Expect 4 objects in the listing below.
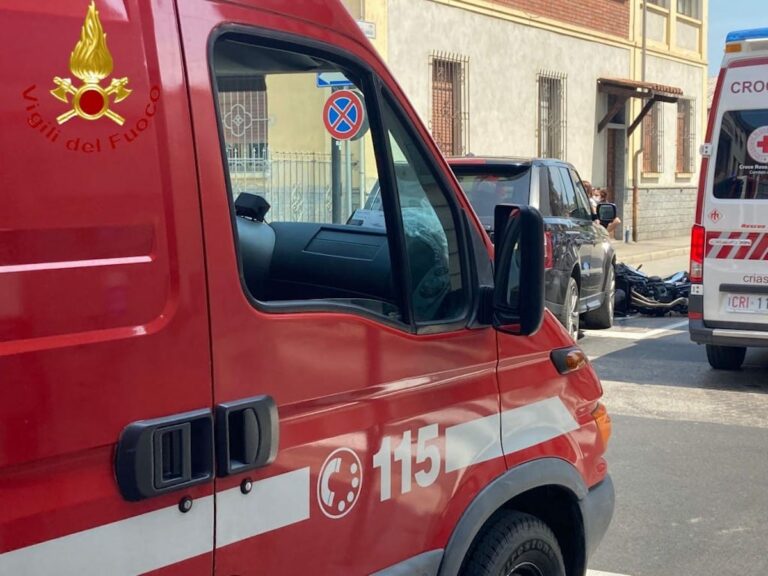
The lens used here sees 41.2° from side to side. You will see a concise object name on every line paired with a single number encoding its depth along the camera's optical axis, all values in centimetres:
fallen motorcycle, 1272
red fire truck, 185
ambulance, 818
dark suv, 908
